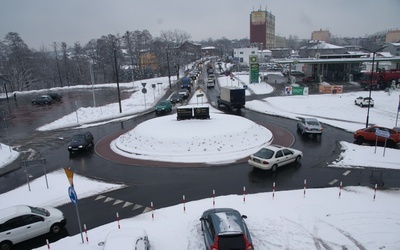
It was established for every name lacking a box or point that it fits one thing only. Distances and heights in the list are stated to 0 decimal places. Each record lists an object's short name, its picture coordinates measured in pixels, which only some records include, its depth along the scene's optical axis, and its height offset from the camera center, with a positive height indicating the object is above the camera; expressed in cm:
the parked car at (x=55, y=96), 5587 -592
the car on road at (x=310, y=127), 2664 -633
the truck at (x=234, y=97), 3883 -504
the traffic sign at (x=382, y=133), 1971 -531
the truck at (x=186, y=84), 6131 -486
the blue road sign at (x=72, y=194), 1077 -467
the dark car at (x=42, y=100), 5269 -608
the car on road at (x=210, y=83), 6431 -518
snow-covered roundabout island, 2183 -642
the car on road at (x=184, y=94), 5091 -573
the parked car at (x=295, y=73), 8622 -489
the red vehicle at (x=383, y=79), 5796 -514
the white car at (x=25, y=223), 1133 -620
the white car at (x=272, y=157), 1813 -621
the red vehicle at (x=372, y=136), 2331 -664
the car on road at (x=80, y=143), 2417 -643
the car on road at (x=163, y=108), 3966 -621
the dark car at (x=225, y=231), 942 -563
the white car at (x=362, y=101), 3912 -628
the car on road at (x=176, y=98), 4668 -591
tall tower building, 17112 +1814
